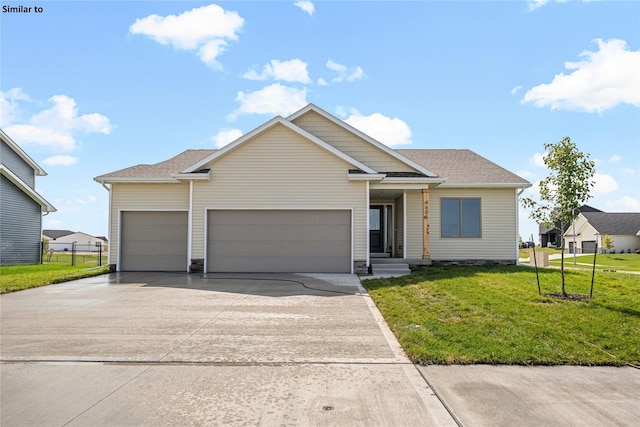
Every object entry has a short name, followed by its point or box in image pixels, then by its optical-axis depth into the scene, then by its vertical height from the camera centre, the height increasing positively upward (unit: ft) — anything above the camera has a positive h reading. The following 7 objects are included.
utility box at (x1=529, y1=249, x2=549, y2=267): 53.24 -3.02
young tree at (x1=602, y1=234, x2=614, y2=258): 138.41 -3.04
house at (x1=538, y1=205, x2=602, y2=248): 197.57 -2.00
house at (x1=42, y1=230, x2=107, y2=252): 241.29 -2.80
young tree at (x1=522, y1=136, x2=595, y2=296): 32.19 +3.74
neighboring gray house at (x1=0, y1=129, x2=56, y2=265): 77.20 +3.59
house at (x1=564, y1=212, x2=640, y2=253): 152.25 +1.27
